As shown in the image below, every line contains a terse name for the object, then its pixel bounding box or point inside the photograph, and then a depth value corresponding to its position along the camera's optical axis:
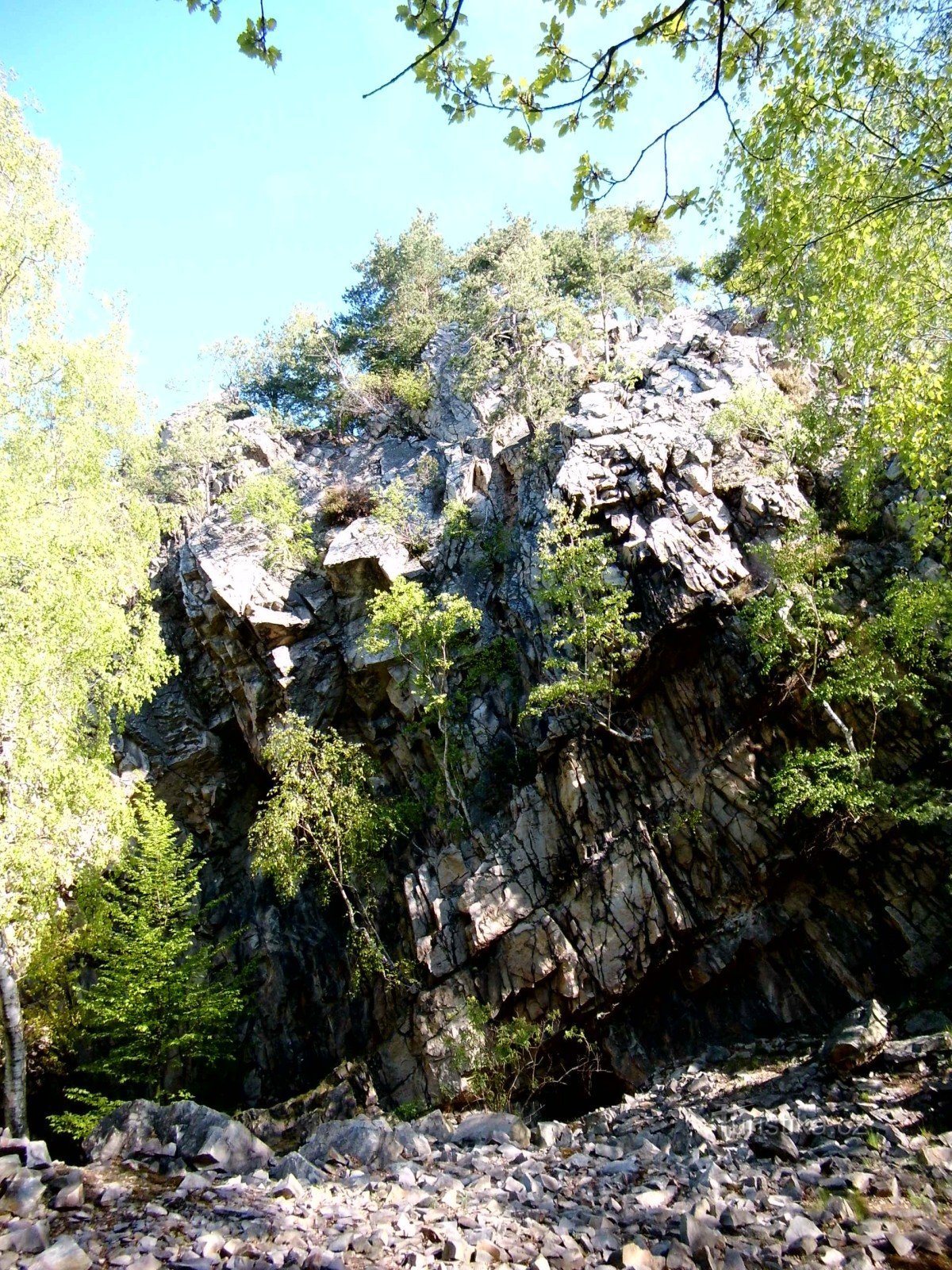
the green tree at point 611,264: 32.88
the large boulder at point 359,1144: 7.66
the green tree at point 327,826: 18.33
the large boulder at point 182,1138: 7.07
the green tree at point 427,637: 20.16
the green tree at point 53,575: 10.88
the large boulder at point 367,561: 24.67
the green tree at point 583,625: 16.61
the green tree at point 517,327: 27.06
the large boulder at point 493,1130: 8.60
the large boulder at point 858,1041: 9.30
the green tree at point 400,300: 35.00
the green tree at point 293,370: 37.09
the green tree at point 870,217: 6.93
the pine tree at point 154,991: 17.31
